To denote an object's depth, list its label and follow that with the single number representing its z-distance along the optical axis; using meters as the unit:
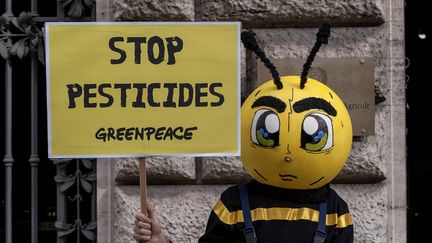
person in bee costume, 2.82
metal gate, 4.38
